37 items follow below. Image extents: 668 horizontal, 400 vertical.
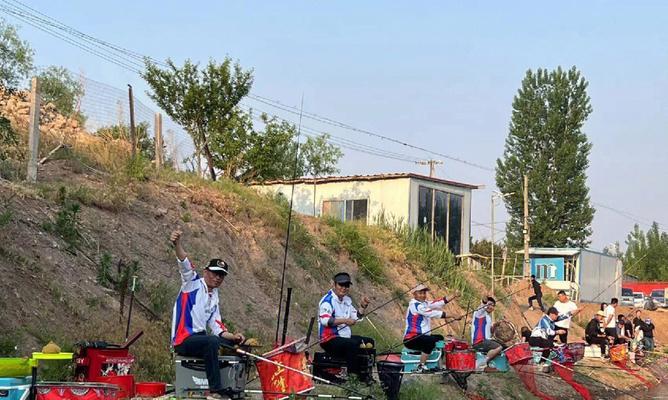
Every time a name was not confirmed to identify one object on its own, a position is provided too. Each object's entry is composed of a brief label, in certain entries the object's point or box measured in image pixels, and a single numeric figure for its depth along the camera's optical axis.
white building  30.05
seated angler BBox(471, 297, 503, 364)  14.55
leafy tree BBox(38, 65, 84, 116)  19.64
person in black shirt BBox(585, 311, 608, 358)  22.58
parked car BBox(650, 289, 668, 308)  49.53
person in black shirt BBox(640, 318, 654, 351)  26.61
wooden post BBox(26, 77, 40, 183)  15.34
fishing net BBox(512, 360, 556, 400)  15.60
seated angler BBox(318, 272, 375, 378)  10.78
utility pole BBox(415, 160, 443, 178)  48.38
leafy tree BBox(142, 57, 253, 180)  26.22
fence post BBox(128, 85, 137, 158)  18.20
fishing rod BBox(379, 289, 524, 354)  12.87
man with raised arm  8.04
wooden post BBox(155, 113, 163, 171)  19.61
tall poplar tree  55.81
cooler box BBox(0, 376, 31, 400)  7.14
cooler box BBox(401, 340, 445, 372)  12.93
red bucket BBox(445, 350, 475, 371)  13.42
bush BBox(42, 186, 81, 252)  13.92
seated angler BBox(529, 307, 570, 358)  18.38
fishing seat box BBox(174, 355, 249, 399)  8.13
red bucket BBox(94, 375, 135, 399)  8.59
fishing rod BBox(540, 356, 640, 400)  16.20
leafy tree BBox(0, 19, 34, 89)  13.33
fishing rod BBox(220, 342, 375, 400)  8.25
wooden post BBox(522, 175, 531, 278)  44.00
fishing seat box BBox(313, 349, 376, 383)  10.73
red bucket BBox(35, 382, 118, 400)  7.36
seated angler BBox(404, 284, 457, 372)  12.88
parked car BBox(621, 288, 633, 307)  48.47
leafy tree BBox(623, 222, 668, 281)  74.25
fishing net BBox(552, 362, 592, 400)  17.67
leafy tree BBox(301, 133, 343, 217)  42.31
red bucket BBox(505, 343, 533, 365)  14.88
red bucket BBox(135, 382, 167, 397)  8.92
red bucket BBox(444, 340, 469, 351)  13.51
